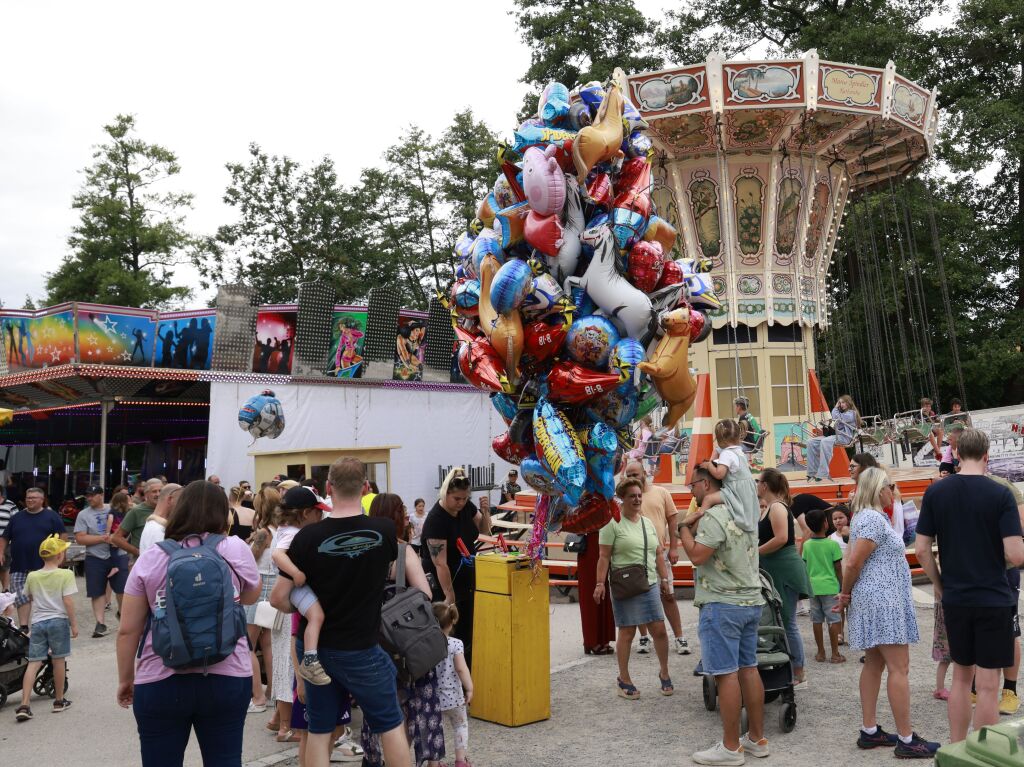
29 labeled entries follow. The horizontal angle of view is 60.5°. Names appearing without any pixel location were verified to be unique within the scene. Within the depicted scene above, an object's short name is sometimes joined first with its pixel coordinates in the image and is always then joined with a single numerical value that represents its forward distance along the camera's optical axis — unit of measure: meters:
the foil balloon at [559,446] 5.57
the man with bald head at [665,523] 8.12
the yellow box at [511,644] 6.21
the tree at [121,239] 33.75
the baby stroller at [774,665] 5.96
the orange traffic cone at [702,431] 14.04
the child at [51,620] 7.12
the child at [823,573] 7.79
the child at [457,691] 5.25
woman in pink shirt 3.72
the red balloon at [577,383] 5.66
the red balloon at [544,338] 5.82
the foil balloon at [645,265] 5.99
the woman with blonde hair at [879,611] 5.27
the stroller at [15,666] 7.43
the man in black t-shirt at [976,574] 4.80
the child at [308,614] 4.35
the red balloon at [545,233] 5.89
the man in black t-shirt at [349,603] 4.36
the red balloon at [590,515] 6.16
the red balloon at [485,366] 5.86
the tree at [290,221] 33.28
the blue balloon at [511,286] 5.67
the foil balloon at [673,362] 5.85
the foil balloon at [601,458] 5.91
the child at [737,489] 5.56
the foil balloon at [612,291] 5.83
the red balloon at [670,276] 6.24
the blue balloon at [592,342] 5.74
